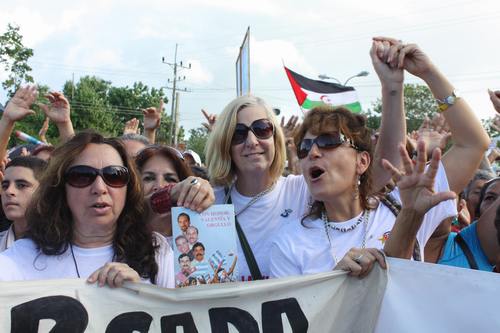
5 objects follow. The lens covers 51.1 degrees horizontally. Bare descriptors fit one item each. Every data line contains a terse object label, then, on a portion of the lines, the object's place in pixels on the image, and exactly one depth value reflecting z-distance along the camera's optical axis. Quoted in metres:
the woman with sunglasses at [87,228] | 2.16
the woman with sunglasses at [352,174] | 2.42
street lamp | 22.23
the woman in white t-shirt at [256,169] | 2.81
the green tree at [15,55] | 30.58
